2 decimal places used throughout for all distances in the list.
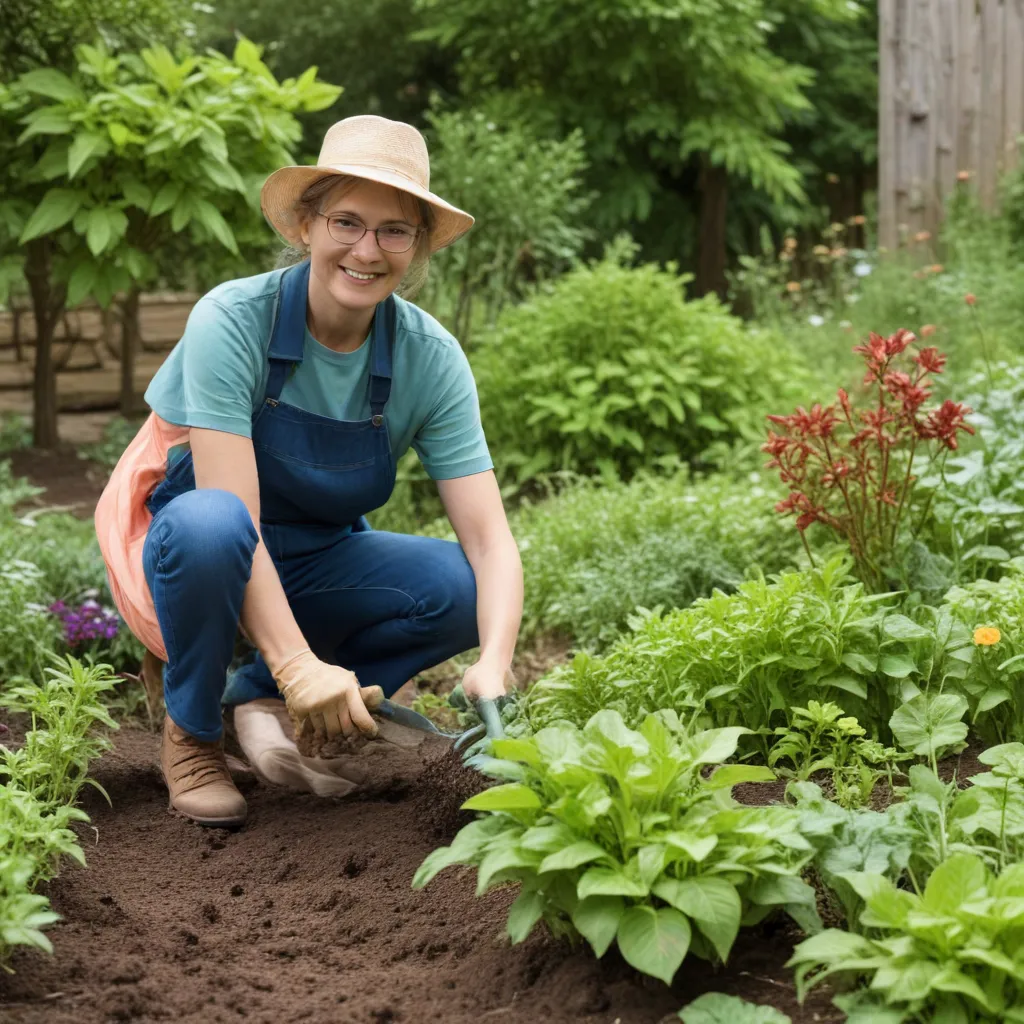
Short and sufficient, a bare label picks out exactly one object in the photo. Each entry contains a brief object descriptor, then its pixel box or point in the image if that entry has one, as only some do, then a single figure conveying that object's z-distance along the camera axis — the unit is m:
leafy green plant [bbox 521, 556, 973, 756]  2.53
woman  2.57
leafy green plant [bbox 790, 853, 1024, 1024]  1.50
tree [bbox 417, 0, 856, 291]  8.05
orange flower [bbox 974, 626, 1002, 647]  2.34
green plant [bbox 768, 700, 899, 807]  2.25
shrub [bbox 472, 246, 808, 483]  5.35
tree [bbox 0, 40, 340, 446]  4.84
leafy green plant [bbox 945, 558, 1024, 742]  2.48
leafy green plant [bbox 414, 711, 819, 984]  1.62
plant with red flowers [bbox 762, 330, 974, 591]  2.96
